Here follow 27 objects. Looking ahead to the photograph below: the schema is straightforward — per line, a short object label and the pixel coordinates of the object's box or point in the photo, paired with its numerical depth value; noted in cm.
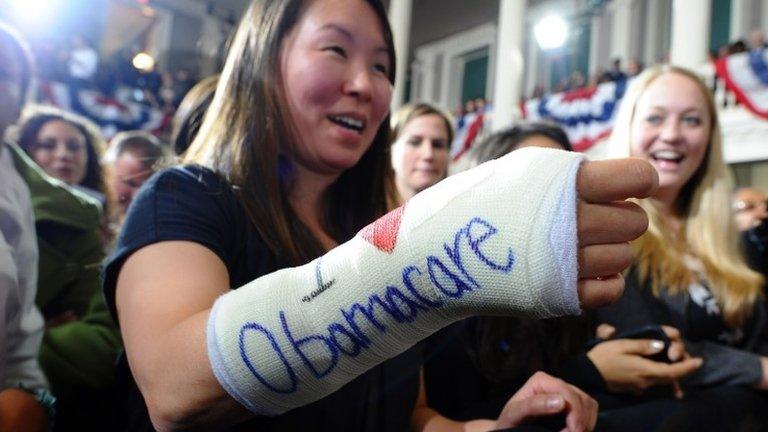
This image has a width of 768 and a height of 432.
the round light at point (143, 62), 776
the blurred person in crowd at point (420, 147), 215
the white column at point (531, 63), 1009
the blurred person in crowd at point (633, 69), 629
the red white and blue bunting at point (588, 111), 583
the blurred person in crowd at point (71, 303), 93
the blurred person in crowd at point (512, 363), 91
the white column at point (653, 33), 824
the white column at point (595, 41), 895
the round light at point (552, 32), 844
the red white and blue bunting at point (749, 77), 489
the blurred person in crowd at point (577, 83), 668
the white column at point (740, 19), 733
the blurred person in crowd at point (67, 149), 190
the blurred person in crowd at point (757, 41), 545
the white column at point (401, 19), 792
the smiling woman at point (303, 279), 48
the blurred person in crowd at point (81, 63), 695
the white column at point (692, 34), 536
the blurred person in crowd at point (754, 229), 164
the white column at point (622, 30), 852
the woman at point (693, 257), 112
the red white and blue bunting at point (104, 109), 663
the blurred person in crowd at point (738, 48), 555
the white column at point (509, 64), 717
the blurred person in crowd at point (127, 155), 202
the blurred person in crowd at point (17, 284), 73
